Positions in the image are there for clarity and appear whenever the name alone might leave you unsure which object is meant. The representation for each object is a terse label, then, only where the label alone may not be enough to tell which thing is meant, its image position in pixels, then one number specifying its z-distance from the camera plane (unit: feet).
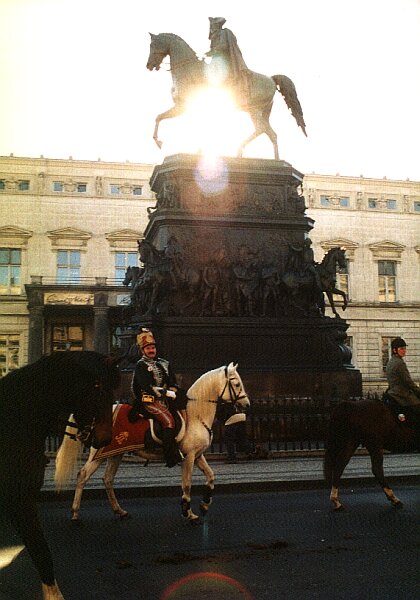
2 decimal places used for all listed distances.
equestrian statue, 62.39
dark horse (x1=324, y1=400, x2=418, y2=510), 28.50
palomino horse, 25.36
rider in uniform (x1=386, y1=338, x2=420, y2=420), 28.91
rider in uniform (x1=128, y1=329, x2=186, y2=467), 24.93
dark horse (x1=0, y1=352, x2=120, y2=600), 14.16
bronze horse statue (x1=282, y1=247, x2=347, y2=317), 57.06
